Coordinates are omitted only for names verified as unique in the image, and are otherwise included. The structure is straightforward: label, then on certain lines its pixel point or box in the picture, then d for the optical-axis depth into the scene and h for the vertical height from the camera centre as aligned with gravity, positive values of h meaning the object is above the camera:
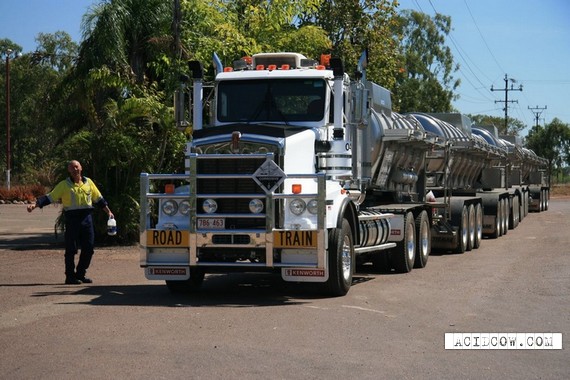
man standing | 13.77 -0.55
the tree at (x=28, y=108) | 62.97 +5.20
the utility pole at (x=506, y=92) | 93.68 +9.42
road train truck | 11.95 -0.06
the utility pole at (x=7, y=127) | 50.06 +3.05
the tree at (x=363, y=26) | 34.75 +6.13
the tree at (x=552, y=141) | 96.88 +4.33
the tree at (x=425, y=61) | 74.88 +10.52
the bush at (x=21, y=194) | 47.34 -0.70
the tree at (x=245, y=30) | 23.11 +4.31
